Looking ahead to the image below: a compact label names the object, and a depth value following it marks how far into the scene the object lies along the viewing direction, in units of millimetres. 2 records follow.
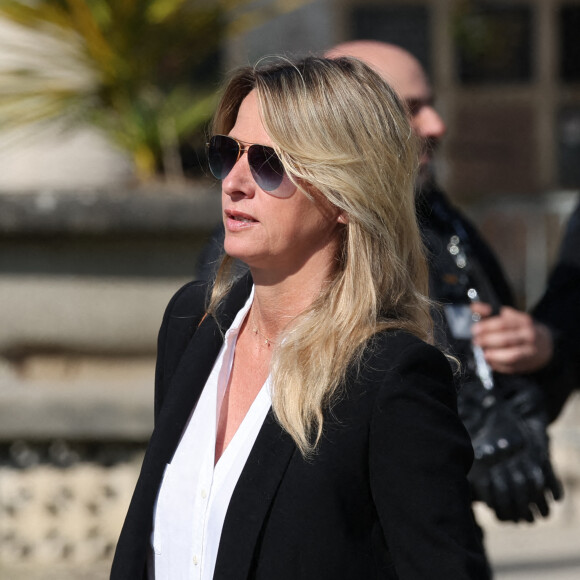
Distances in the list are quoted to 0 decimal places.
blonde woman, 8203
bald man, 8798
